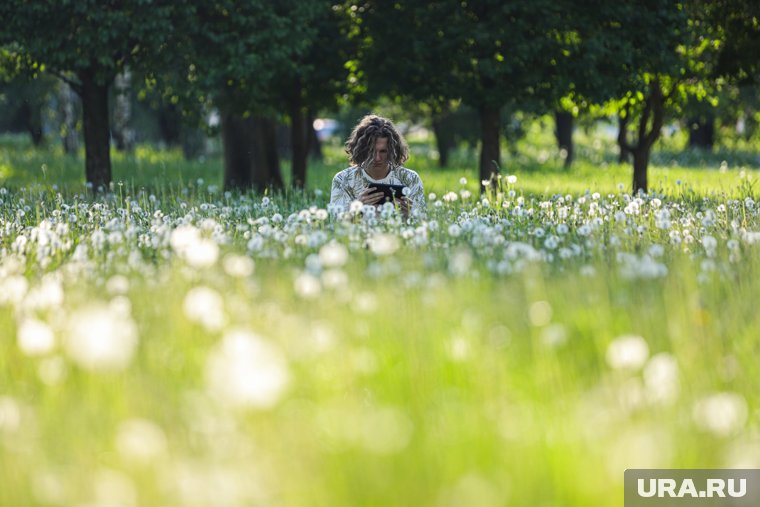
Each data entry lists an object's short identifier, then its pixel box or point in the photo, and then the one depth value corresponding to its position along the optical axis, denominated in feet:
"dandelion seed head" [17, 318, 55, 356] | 28.35
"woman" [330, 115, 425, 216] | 65.21
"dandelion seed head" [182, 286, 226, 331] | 30.27
